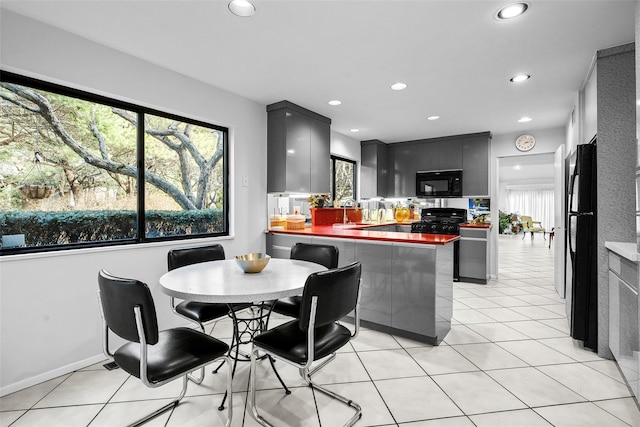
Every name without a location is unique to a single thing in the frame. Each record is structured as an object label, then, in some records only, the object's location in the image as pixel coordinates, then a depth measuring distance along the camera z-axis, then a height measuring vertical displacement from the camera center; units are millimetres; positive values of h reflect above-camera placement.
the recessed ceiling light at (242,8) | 1953 +1296
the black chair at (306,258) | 2293 -361
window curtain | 14188 +450
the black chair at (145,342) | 1328 -668
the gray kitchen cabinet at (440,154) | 5450 +1037
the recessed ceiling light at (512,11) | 1955 +1278
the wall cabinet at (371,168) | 5883 +834
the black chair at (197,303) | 2188 -652
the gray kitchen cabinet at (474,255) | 4770 -643
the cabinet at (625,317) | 1835 -686
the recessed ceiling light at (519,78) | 2990 +1296
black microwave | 5449 +524
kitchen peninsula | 2691 -599
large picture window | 2191 +357
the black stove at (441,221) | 5004 -138
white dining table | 1510 -376
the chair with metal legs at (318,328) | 1477 -648
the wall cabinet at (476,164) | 5211 +801
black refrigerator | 2523 -316
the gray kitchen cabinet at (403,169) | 5930 +836
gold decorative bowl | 1946 -316
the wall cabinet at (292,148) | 3797 +812
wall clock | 5020 +1119
